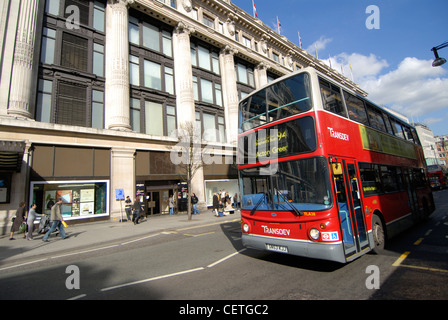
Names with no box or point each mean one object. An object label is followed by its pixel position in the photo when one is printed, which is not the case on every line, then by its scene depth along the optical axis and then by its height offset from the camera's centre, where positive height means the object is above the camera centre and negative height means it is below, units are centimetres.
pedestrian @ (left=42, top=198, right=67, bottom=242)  1035 -19
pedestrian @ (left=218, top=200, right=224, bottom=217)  1670 -82
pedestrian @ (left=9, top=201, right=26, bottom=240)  1159 -10
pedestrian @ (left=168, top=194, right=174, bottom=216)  1890 -7
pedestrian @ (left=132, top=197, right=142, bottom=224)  1439 -26
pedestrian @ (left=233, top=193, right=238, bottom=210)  2209 -31
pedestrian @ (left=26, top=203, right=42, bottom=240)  1069 -29
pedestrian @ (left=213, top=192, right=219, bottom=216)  1725 -26
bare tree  1609 +384
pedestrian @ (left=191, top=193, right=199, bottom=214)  1889 -5
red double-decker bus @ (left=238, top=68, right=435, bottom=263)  468 +45
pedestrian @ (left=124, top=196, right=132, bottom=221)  1579 -1
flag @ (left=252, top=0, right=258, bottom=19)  3043 +2467
